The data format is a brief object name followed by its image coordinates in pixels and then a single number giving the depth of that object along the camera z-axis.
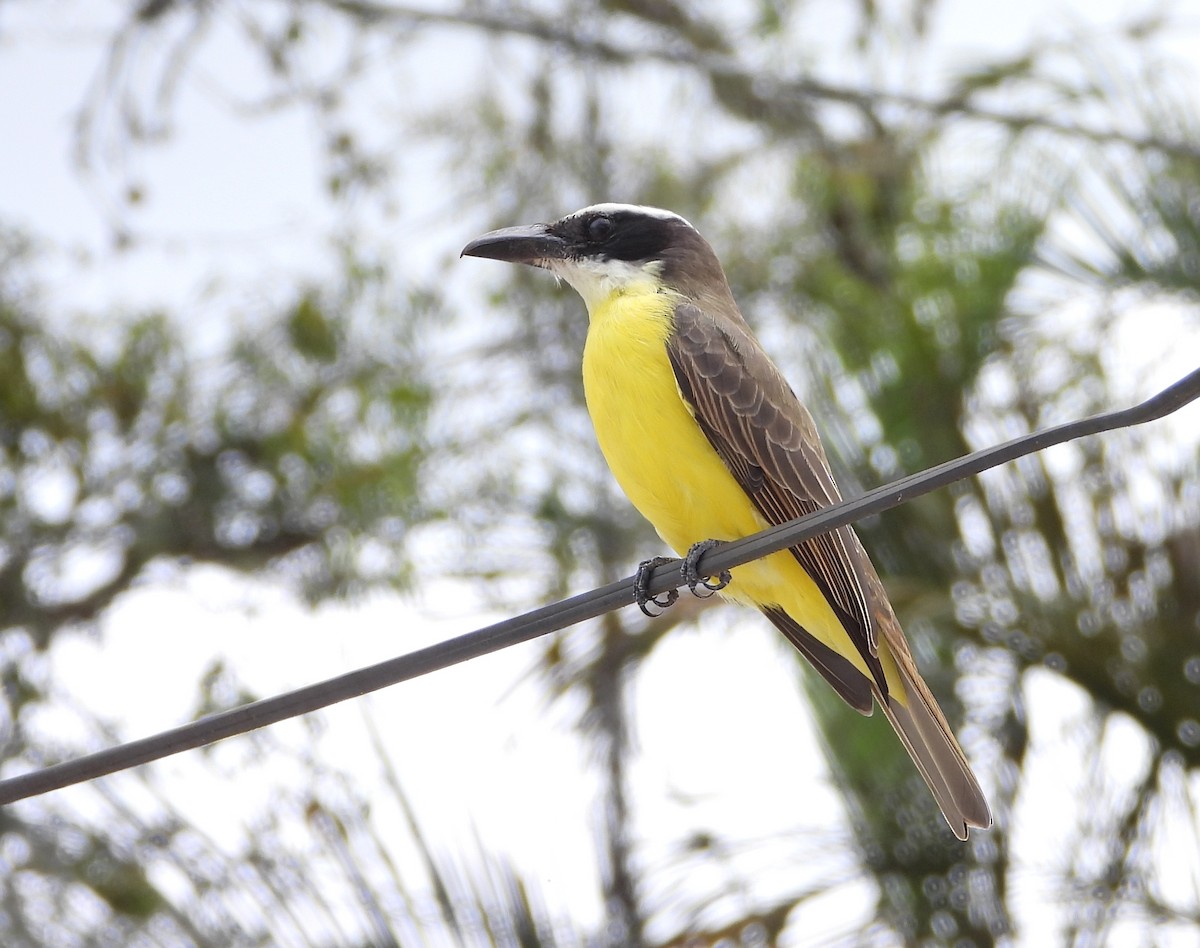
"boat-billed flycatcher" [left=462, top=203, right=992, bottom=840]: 7.11
